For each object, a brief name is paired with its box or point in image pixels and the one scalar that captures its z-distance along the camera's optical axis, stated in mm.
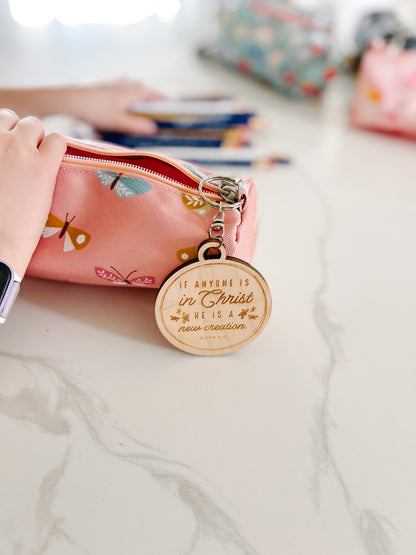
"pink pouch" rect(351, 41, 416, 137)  1011
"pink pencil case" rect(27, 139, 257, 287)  504
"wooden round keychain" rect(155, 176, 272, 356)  494
